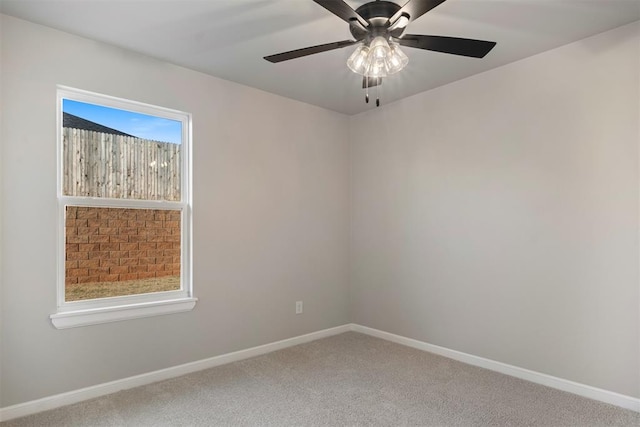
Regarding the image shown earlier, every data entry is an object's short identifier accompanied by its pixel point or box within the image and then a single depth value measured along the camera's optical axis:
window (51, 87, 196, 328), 2.68
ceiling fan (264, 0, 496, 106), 1.89
